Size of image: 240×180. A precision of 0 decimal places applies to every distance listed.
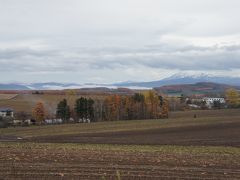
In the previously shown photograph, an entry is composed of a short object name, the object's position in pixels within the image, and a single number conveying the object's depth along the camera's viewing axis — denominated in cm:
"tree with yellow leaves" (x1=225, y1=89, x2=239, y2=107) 18195
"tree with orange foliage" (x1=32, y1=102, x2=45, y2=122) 12038
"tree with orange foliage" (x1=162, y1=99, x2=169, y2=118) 13138
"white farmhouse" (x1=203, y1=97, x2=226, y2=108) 17838
